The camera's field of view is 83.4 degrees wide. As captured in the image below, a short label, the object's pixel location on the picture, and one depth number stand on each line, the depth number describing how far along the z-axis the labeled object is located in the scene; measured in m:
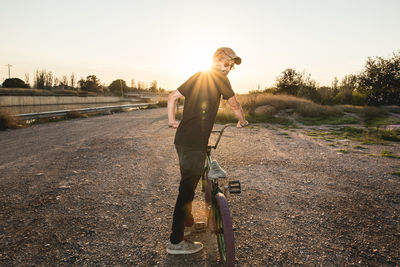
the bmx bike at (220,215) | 1.97
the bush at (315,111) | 17.41
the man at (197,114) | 2.20
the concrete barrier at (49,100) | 35.45
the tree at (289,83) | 29.53
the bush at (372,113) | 16.85
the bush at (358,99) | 25.52
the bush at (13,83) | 51.44
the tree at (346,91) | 27.12
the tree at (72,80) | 78.31
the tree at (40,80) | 69.50
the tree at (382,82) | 24.00
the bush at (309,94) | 26.36
